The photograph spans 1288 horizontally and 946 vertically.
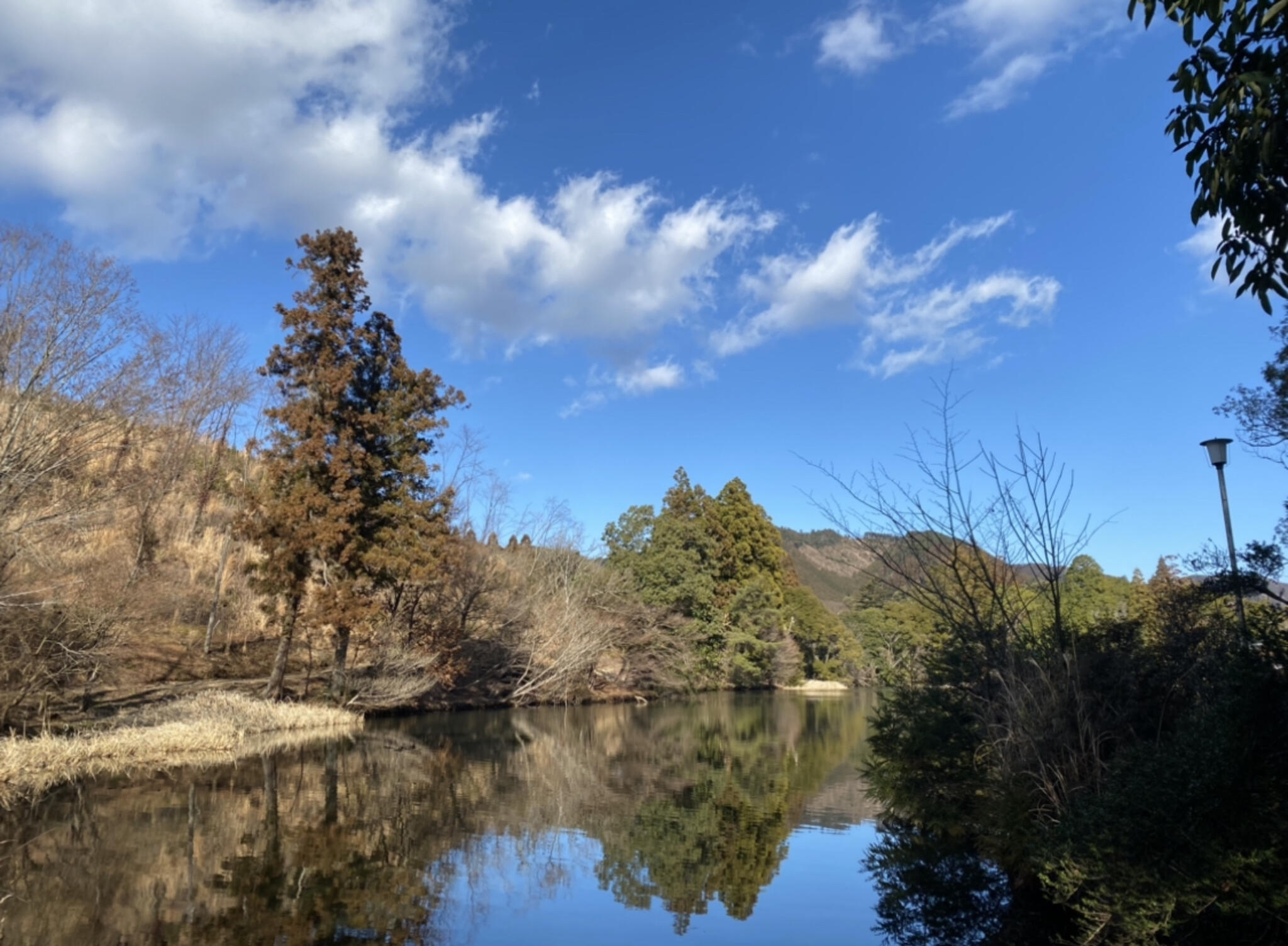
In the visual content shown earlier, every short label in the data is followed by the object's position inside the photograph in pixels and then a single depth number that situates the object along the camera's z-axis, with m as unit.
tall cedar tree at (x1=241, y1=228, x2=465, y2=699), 21.44
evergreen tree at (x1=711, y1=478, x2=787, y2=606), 48.81
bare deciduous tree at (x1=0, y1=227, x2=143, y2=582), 12.92
